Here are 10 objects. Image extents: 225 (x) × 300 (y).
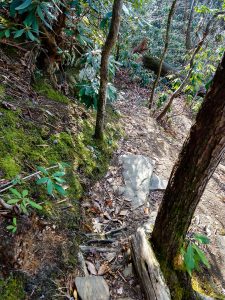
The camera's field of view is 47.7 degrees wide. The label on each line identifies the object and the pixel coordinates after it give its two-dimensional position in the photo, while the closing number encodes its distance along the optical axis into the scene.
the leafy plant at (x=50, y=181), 1.66
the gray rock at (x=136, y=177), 3.16
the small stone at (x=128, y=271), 2.15
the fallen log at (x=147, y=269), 1.88
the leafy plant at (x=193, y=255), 1.79
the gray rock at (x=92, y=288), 1.82
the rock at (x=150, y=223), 2.32
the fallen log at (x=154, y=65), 10.82
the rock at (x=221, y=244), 2.76
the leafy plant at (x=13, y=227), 1.62
